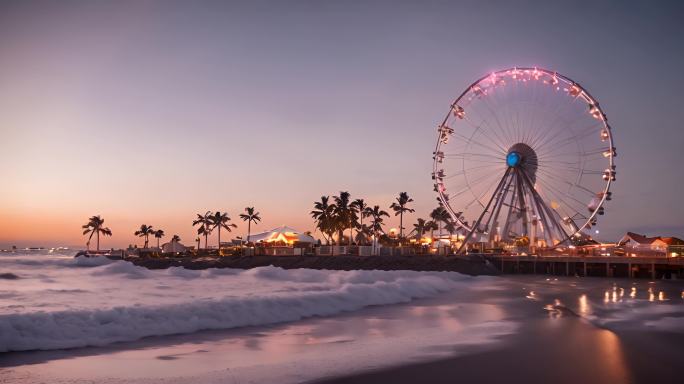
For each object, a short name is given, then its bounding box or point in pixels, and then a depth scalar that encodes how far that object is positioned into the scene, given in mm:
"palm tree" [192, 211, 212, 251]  140125
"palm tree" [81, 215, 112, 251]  160138
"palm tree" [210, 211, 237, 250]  136125
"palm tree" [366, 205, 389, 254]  119812
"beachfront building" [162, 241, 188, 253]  100062
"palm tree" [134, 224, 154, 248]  183250
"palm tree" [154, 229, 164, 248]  185238
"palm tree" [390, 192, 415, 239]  121125
